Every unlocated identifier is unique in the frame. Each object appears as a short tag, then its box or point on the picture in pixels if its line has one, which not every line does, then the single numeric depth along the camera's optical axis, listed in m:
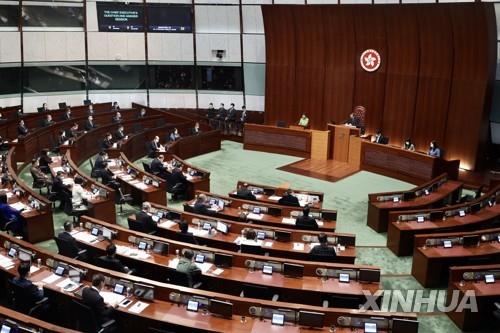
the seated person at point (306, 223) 9.84
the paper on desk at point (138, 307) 6.77
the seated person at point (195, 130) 18.35
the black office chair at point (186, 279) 7.76
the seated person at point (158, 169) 13.90
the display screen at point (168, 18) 21.52
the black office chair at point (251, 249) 8.71
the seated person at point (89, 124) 18.00
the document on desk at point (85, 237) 9.01
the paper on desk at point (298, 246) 8.89
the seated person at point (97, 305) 6.59
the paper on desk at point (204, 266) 7.99
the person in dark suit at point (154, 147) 16.33
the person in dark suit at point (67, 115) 19.31
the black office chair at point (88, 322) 6.55
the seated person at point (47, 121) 18.05
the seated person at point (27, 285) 7.03
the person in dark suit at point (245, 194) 11.61
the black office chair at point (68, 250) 8.59
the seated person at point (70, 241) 8.56
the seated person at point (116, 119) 19.67
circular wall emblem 17.69
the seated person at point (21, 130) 16.61
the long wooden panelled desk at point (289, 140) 17.39
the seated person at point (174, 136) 17.34
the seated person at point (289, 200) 11.21
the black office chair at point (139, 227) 9.60
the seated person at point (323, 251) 8.42
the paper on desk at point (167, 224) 9.72
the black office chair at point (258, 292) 7.41
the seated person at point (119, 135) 17.14
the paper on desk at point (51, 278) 7.53
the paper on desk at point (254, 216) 10.48
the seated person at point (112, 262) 7.93
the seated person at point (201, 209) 10.48
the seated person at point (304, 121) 18.94
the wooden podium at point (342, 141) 16.81
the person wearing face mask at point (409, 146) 15.85
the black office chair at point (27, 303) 7.04
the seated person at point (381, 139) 16.59
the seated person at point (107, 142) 16.09
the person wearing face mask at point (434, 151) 14.88
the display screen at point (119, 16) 21.19
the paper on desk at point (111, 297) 7.01
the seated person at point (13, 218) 10.27
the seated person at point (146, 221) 9.56
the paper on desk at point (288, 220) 10.28
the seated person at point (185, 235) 9.12
